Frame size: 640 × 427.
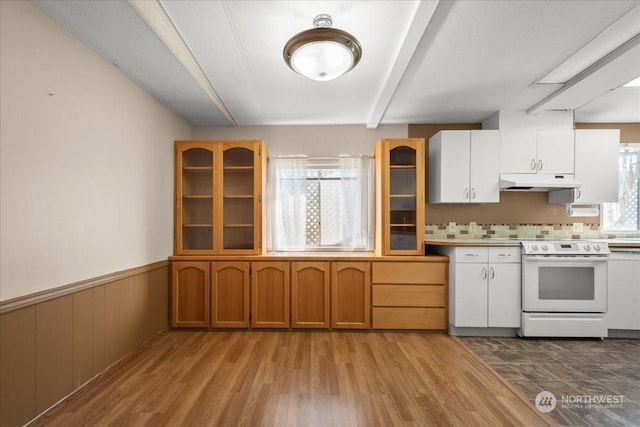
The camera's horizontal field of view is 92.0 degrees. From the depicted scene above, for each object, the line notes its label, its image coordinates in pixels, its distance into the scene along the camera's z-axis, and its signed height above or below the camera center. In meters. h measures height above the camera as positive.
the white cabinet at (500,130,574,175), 3.20 +0.65
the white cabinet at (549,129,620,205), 3.18 +0.52
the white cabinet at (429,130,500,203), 3.24 +0.50
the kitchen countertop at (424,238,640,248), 2.90 -0.29
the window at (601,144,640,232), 3.50 +0.14
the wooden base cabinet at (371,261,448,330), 3.08 -0.82
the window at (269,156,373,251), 3.67 +0.11
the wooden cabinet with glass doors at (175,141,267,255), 3.24 +0.17
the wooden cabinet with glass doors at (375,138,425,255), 3.21 +0.18
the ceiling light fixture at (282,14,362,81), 1.76 +0.96
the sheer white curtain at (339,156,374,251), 3.67 +0.13
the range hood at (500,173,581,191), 3.11 +0.33
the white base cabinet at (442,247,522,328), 2.97 -0.72
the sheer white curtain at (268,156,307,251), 3.67 +0.12
